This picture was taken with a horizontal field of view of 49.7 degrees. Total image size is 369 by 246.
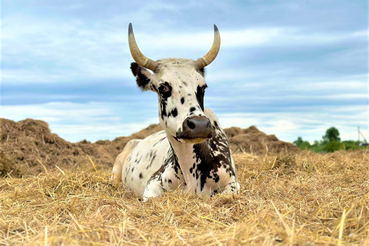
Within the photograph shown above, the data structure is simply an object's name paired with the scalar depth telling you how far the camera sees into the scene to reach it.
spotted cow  4.63
